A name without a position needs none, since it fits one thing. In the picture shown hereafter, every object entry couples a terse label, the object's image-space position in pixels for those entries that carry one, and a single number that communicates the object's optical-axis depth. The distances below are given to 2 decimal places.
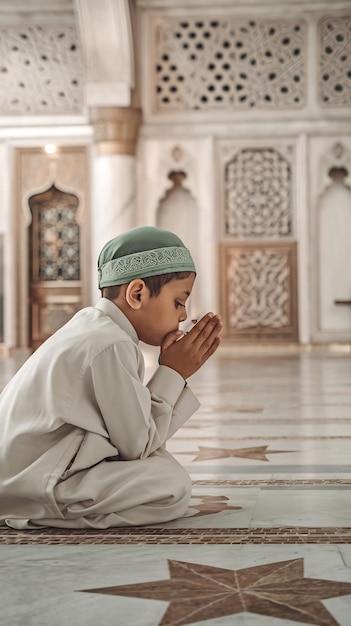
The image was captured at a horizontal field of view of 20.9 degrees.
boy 1.65
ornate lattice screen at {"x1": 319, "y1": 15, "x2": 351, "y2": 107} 8.66
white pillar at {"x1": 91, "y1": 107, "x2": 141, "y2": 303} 8.41
